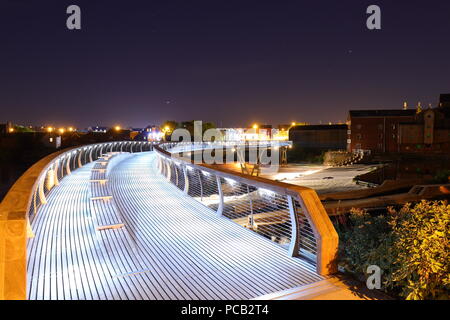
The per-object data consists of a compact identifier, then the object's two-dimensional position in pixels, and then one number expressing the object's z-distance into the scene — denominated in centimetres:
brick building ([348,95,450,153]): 4156
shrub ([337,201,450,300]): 345
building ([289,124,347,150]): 6281
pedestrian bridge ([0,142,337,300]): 389
